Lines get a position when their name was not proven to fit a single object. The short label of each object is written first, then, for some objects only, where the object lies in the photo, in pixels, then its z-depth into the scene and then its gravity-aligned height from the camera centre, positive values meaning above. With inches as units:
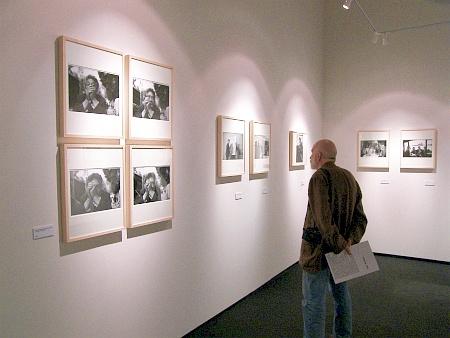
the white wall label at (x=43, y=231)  88.4 -17.9
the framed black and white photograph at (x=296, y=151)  226.1 +2.3
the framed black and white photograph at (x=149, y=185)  113.0 -9.4
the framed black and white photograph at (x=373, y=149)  258.4 +3.7
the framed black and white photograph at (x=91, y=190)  94.2 -9.2
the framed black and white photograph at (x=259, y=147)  181.6 +3.8
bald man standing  111.7 -21.7
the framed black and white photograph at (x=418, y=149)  242.1 +3.5
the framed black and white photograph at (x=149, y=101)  112.3 +17.0
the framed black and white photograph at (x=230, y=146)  155.3 +3.7
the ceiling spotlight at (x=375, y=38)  233.1 +71.5
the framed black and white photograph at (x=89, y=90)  92.8 +17.0
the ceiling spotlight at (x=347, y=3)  165.6 +66.1
